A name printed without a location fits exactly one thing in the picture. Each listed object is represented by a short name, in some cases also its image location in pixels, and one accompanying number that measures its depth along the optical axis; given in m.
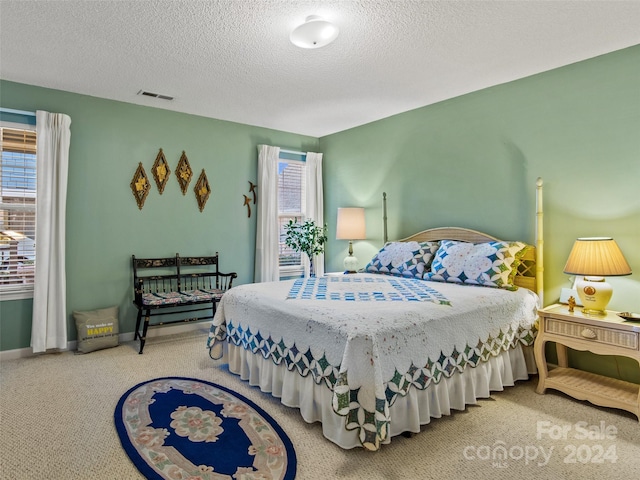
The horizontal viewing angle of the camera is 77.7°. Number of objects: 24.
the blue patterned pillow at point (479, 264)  3.15
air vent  3.87
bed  2.06
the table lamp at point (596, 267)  2.59
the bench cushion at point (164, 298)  3.79
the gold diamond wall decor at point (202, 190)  4.67
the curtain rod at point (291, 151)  5.37
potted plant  5.19
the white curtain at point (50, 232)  3.59
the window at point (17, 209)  3.59
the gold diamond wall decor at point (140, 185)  4.25
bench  3.90
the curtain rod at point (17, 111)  3.57
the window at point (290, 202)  5.43
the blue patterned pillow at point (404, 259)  3.72
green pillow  3.75
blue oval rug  1.94
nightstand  2.45
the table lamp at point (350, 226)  4.83
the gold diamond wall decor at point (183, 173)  4.54
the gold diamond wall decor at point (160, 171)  4.38
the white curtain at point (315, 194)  5.51
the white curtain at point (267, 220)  5.02
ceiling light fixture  2.47
